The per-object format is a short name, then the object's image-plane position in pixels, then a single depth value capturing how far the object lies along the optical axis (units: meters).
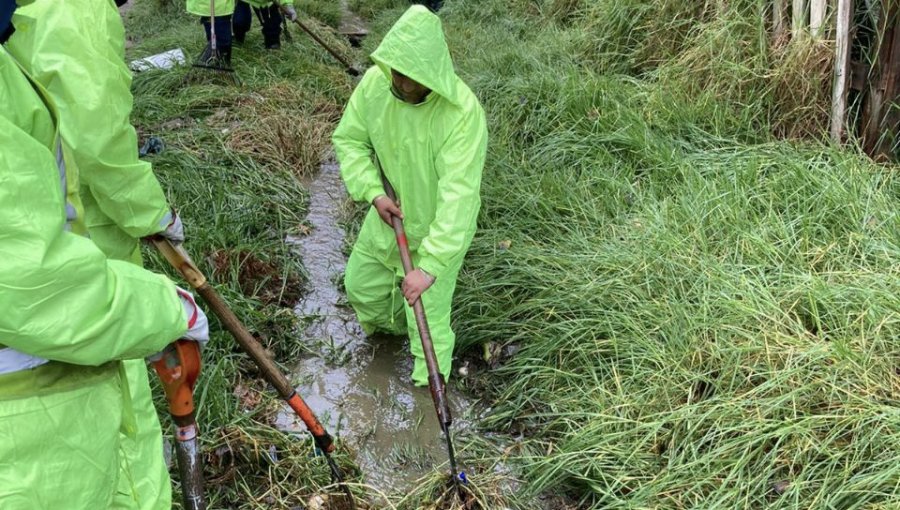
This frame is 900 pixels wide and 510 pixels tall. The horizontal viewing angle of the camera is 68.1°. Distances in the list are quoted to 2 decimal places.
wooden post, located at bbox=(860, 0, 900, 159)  3.77
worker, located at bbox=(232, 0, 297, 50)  7.63
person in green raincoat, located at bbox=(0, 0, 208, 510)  1.15
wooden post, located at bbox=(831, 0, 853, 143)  3.96
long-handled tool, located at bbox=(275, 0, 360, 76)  7.59
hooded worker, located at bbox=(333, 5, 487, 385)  2.59
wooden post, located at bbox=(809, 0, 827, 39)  4.16
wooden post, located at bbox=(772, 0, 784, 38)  4.52
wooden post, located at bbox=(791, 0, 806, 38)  4.29
